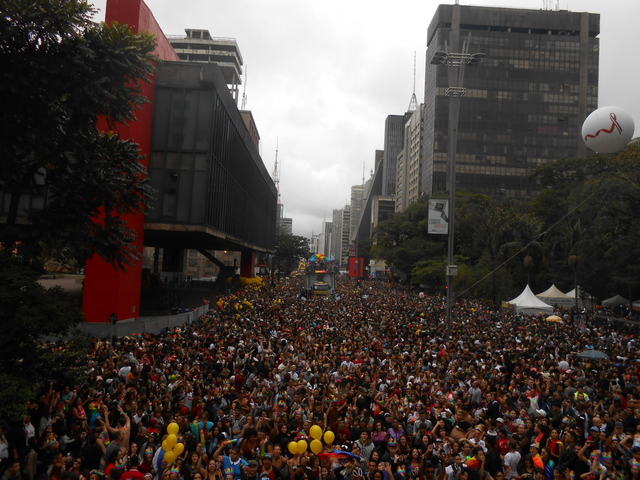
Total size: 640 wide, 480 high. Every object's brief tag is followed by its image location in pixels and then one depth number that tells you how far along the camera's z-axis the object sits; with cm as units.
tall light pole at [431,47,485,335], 2211
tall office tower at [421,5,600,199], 8912
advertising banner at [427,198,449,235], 2316
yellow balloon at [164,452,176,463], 727
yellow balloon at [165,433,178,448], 736
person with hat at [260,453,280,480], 695
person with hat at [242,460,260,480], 690
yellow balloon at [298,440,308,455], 772
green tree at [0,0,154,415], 1013
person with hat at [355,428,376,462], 795
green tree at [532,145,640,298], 3008
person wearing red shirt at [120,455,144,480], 663
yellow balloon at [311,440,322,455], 773
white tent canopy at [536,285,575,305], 3700
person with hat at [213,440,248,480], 716
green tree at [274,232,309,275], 10088
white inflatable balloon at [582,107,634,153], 1823
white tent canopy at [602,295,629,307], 3887
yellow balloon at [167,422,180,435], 789
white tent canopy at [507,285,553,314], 3061
